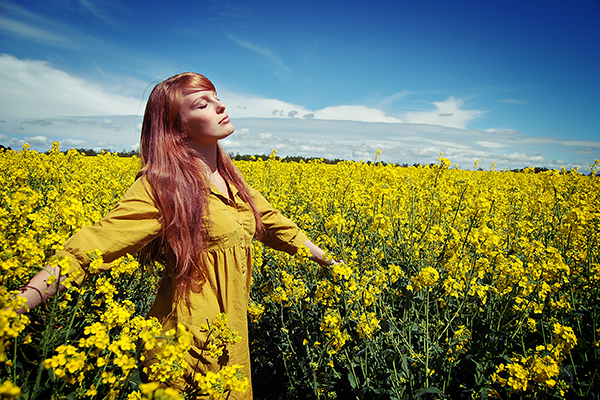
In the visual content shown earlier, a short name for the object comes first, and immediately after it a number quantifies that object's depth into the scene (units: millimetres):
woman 1409
